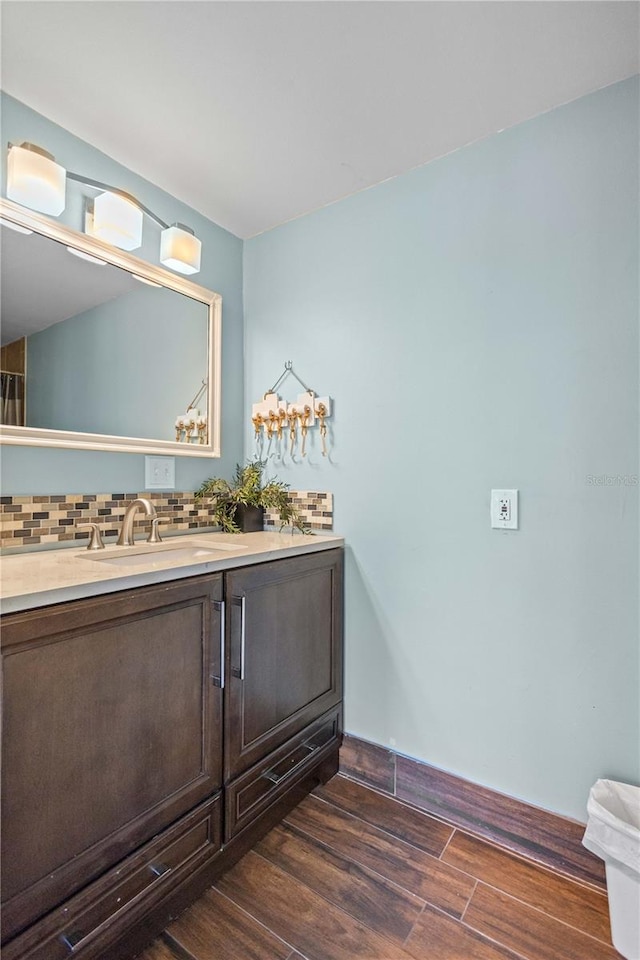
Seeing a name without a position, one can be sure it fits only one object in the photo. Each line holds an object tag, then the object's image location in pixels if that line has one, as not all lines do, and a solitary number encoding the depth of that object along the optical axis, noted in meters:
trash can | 1.03
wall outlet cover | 1.41
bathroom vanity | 0.86
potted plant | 1.89
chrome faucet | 1.50
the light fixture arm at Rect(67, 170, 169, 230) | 1.42
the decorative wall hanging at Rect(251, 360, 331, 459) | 1.84
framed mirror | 1.33
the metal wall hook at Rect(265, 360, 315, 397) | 1.90
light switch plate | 1.70
